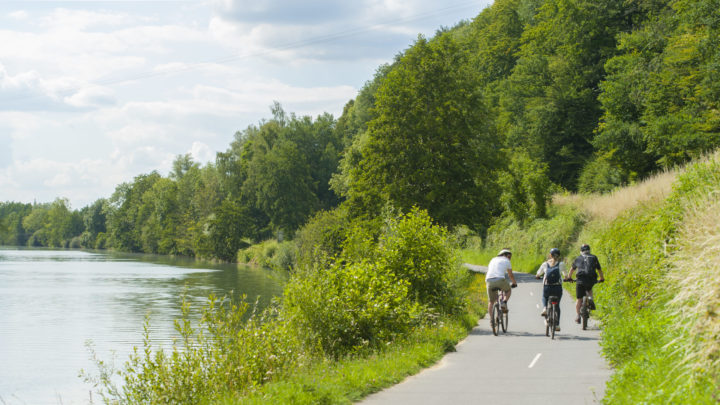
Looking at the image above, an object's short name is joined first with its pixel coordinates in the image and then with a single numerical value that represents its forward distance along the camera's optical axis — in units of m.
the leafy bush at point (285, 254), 69.32
